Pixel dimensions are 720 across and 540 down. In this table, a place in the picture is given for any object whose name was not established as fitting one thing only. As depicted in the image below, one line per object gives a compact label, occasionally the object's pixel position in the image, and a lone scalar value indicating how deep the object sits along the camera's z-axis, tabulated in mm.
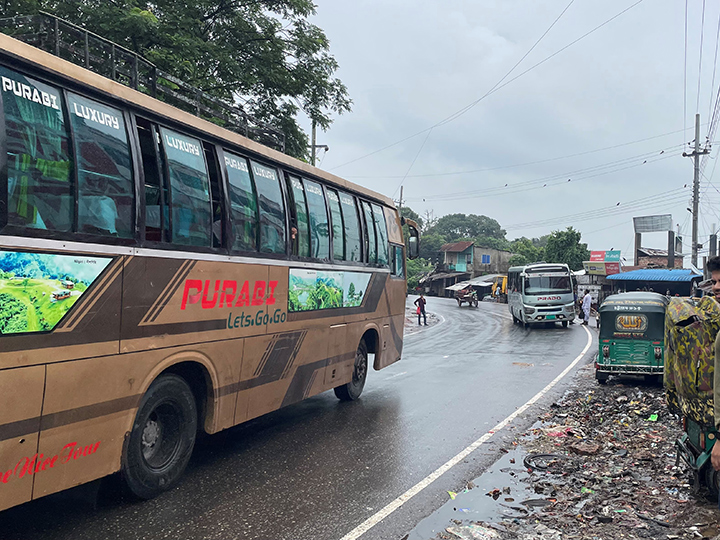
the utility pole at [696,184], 33156
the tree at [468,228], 113062
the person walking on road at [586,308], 28031
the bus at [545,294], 25703
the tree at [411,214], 93262
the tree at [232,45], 12312
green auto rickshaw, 11133
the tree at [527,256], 63584
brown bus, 3645
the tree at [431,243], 93438
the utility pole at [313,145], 26850
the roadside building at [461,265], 76812
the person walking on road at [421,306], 29022
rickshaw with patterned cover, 4309
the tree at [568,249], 52281
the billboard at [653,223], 57094
